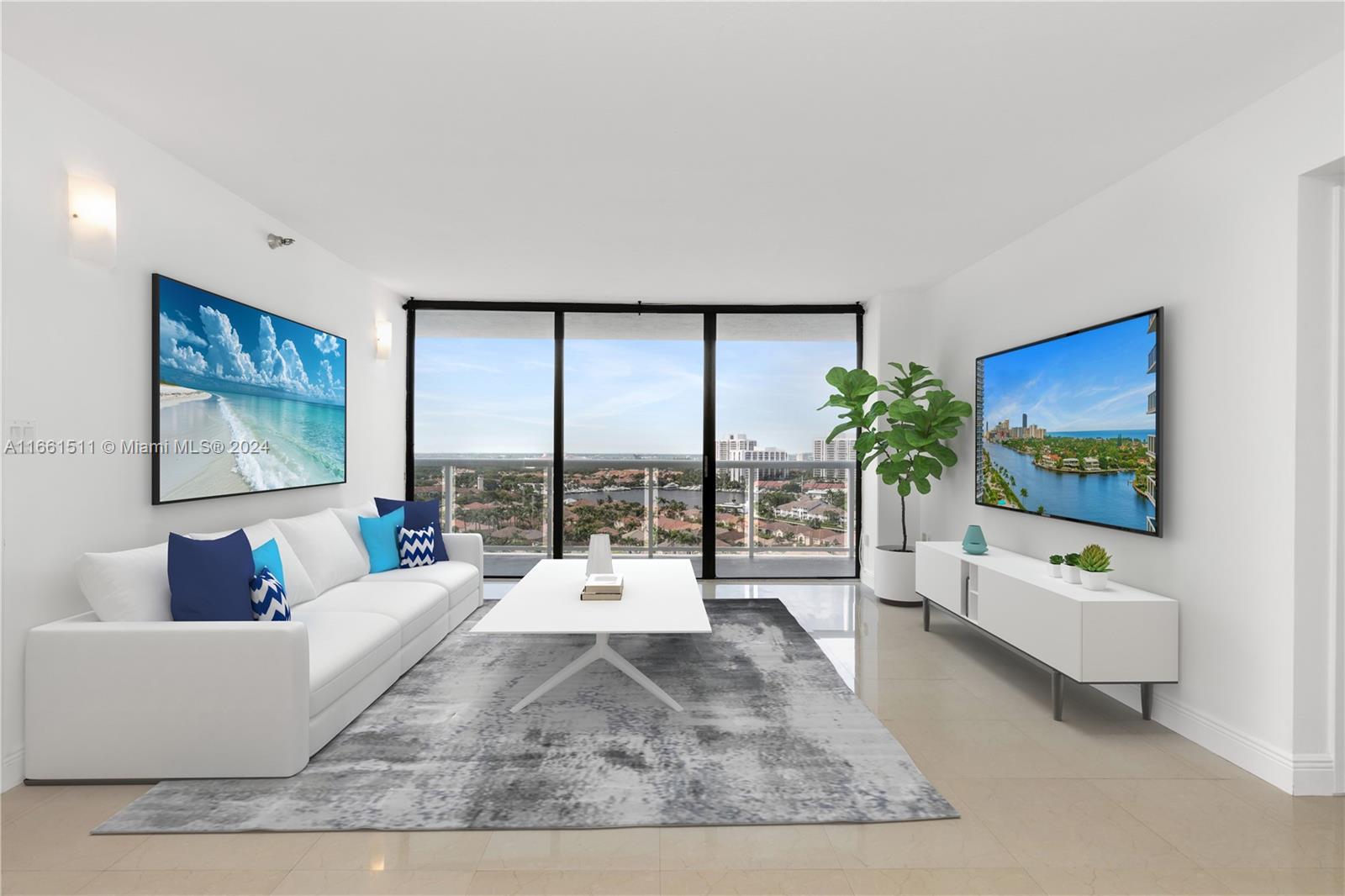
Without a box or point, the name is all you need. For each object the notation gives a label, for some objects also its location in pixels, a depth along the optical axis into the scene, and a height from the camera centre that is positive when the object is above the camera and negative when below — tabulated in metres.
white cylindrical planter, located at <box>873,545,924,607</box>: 5.08 -0.96
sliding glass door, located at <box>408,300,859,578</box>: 5.89 +0.19
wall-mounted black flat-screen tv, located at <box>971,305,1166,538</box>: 2.85 +0.17
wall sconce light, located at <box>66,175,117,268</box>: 2.46 +0.83
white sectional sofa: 2.31 -0.88
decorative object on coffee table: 3.66 -0.60
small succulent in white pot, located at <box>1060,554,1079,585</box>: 3.07 -0.54
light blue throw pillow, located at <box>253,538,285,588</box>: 2.99 -0.52
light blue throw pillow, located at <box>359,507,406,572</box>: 4.18 -0.61
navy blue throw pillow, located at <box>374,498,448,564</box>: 4.48 -0.46
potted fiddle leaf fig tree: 4.76 +0.15
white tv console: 2.79 -0.78
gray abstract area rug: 2.16 -1.18
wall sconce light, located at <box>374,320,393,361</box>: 5.18 +0.84
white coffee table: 2.83 -0.75
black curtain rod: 5.80 +1.25
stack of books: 3.26 -0.70
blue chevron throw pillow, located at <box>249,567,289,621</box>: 2.74 -0.64
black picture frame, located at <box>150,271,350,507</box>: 2.86 +0.18
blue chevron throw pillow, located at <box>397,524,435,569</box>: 4.33 -0.66
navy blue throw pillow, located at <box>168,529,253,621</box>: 2.54 -0.54
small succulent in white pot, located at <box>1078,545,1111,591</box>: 2.97 -0.51
